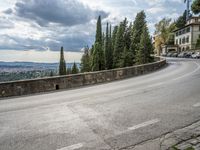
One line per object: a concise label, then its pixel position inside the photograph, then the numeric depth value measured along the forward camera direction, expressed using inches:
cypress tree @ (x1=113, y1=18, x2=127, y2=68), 1490.4
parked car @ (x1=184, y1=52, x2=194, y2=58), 1439.5
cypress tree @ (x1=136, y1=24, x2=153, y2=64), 1177.4
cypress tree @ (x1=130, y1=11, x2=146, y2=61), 1353.8
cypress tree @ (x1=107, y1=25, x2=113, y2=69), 1781.7
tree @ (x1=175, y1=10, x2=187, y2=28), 3209.1
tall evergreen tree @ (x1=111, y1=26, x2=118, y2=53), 1858.0
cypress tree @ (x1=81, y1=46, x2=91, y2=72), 2048.2
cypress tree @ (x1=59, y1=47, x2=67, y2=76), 2440.3
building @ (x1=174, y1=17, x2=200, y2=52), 1891.7
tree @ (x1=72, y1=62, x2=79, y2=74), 2333.6
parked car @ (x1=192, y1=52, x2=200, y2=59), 1296.9
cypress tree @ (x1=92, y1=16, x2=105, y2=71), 1709.4
